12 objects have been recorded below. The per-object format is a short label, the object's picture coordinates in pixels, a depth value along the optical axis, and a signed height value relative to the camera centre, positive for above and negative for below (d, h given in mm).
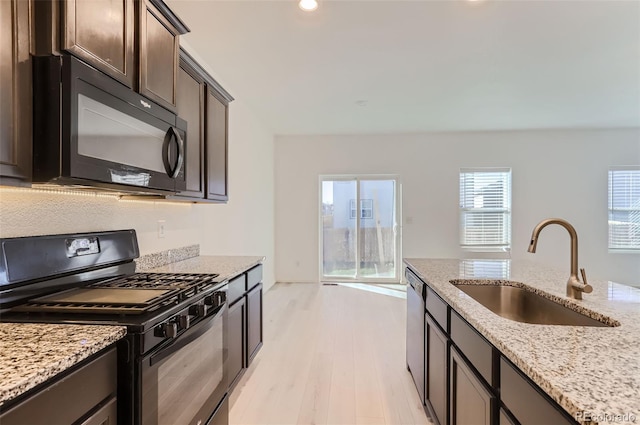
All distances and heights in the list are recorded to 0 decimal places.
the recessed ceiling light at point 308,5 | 2148 +1422
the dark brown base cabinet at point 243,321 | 2084 -823
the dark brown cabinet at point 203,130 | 2070 +604
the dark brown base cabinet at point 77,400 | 729 -498
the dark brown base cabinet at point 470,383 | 836 -614
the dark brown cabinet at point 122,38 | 1053 +687
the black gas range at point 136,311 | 1081 -382
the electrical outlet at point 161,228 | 2309 -139
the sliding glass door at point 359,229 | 5898 -345
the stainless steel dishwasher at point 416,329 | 2068 -853
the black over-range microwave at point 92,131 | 1040 +303
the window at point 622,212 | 5520 -5
